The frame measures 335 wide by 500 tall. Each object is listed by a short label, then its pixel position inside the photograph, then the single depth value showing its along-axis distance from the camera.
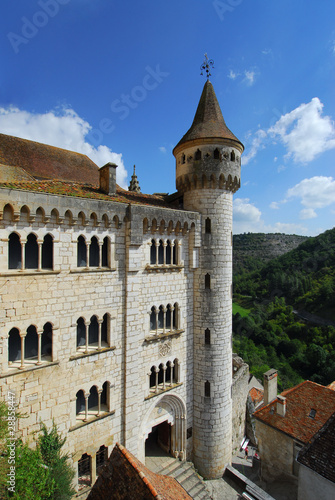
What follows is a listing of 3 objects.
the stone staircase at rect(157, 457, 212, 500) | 14.41
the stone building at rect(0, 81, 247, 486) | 10.27
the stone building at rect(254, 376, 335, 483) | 16.66
